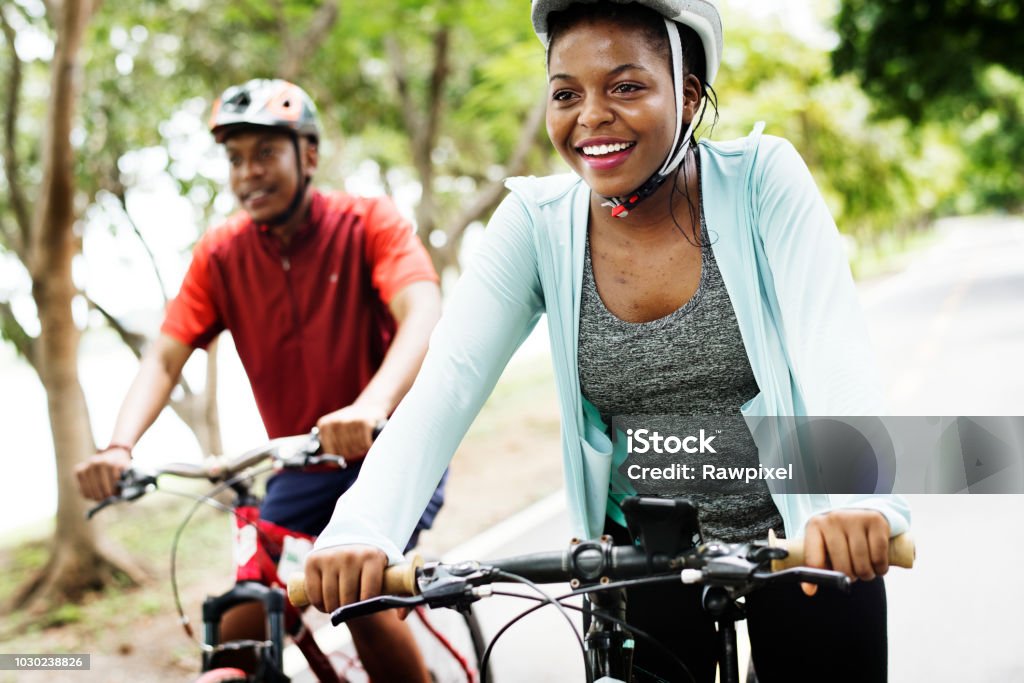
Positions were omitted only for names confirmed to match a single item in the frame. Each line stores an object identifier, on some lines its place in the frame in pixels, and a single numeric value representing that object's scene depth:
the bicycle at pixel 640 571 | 1.47
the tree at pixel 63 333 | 5.46
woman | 1.83
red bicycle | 2.76
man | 3.14
